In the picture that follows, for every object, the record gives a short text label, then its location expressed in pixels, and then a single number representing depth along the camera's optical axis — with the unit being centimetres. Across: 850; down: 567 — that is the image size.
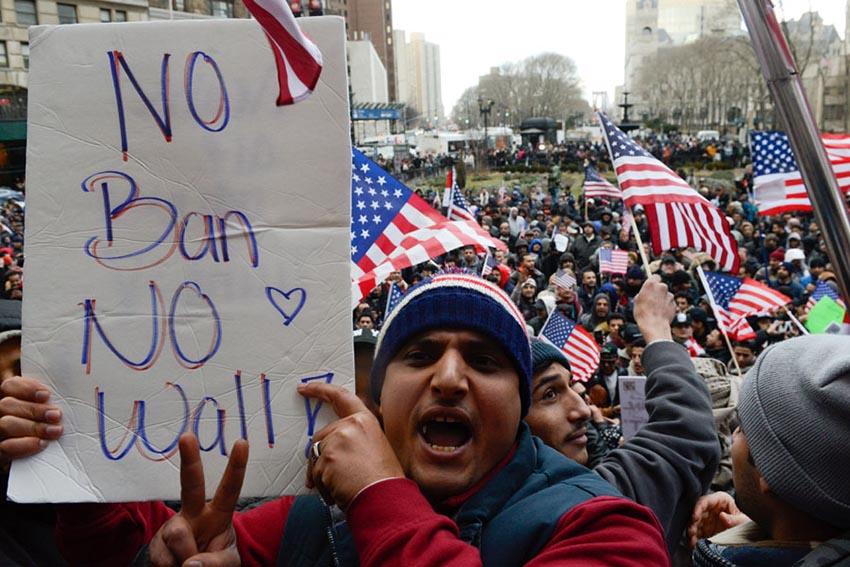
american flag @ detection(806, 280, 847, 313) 784
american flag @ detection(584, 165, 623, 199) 1189
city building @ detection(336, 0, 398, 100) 11162
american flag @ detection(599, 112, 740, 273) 518
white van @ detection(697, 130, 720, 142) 5841
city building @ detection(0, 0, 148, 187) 3469
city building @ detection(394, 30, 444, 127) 18009
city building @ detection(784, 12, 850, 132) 5281
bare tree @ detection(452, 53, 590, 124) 11238
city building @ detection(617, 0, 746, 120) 12769
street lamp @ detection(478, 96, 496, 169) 5205
